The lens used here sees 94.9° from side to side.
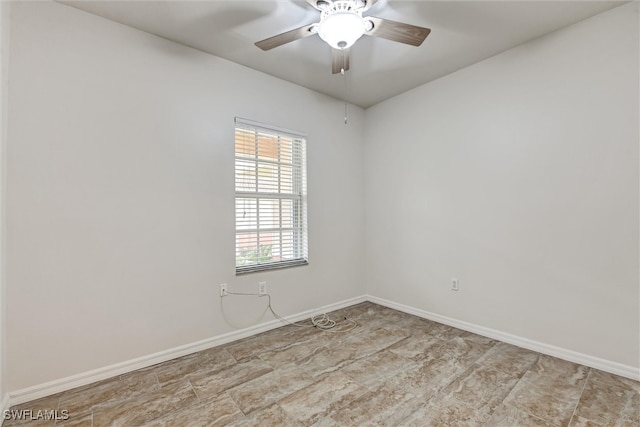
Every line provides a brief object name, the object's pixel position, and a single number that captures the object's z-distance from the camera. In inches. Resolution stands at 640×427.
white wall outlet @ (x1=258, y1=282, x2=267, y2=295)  113.7
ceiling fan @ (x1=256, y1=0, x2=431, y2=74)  68.5
